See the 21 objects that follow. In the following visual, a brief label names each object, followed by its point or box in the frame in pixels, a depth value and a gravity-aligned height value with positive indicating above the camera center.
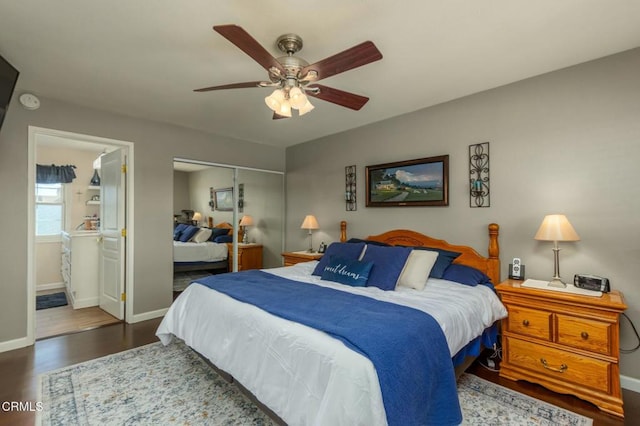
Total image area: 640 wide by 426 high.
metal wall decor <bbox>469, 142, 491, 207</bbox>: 3.06 +0.41
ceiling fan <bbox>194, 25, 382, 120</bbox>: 1.65 +0.92
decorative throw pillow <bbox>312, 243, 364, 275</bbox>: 3.13 -0.39
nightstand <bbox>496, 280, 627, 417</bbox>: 2.05 -0.94
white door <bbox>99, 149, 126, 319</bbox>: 3.78 -0.17
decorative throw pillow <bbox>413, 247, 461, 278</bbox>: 2.89 -0.44
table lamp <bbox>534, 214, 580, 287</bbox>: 2.33 -0.14
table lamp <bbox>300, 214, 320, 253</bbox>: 4.54 -0.10
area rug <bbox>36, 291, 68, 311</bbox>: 4.38 -1.26
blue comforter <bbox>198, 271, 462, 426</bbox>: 1.37 -0.64
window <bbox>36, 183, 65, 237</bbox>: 5.50 +0.16
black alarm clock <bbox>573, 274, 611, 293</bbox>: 2.28 -0.52
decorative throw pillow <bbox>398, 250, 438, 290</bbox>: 2.65 -0.48
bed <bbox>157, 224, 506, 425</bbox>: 1.35 -0.70
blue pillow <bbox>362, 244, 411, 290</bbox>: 2.63 -0.43
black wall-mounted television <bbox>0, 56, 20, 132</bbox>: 2.31 +1.07
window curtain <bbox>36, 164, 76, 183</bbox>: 5.29 +0.78
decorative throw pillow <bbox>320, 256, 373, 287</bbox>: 2.70 -0.51
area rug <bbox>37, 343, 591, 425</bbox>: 1.95 -1.29
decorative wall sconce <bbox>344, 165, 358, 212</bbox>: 4.28 +0.39
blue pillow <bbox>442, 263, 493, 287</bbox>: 2.71 -0.55
